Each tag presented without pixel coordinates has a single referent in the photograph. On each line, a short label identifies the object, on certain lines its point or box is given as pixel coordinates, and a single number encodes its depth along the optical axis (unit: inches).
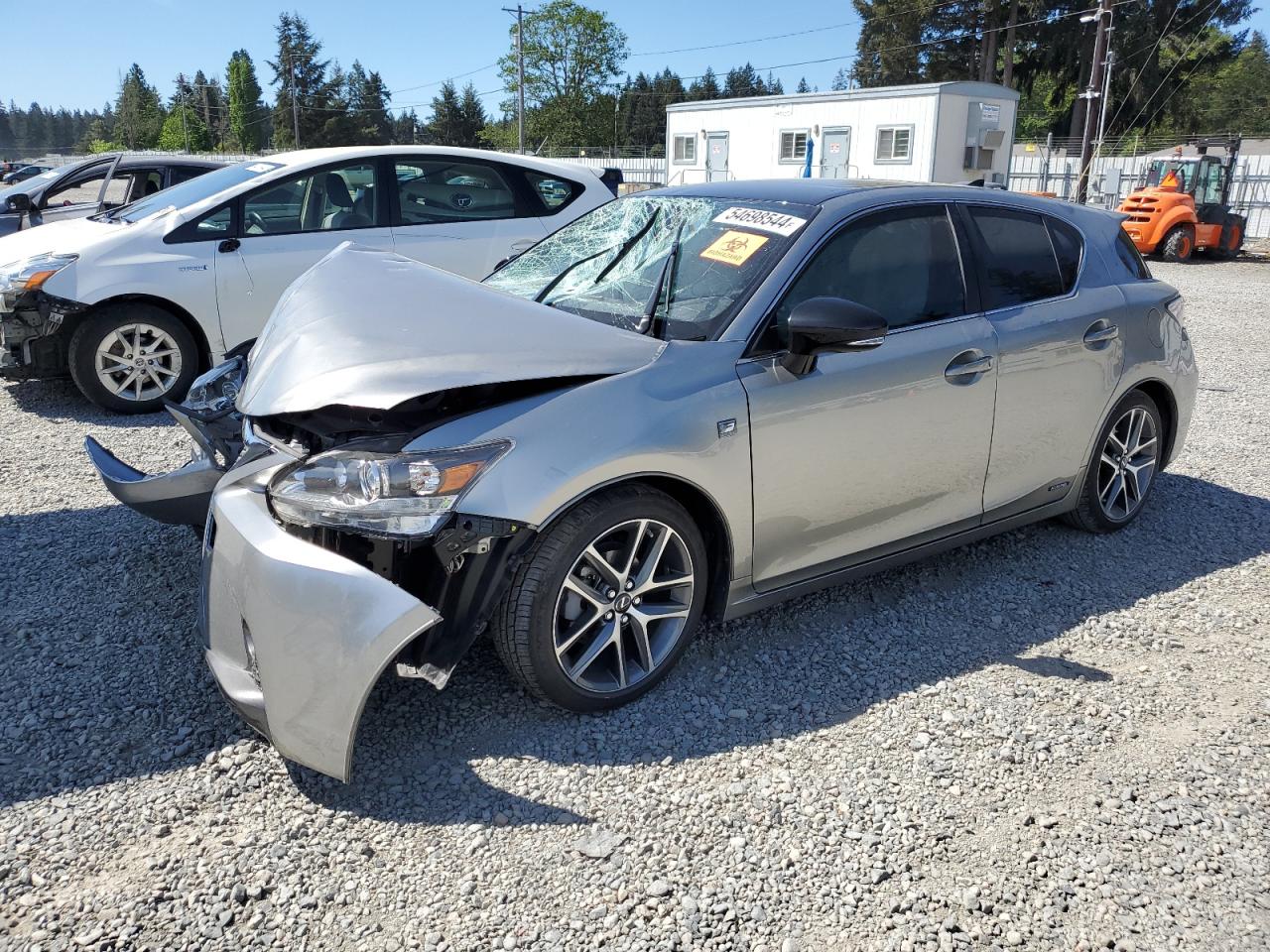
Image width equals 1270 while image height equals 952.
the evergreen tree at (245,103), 3991.1
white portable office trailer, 1061.8
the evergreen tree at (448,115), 3599.9
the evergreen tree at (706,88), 4697.3
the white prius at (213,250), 249.1
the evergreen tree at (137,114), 3659.0
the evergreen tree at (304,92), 3669.0
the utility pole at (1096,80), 1047.0
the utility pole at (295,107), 3485.0
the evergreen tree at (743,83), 4800.7
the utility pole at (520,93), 2202.3
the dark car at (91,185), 387.9
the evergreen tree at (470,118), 3644.2
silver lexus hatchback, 104.9
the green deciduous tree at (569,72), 3344.0
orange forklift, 753.6
